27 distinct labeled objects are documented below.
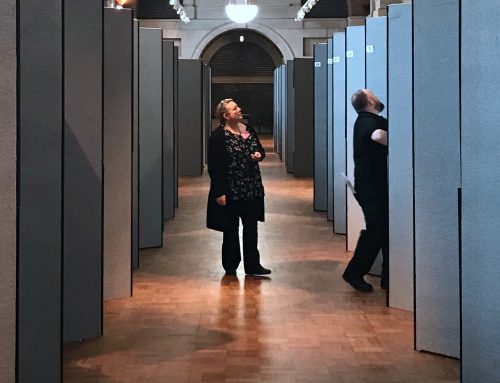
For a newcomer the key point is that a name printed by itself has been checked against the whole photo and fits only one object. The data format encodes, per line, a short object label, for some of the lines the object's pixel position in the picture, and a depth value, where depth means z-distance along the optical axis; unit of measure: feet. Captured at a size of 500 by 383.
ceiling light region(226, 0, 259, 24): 87.56
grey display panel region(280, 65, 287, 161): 70.04
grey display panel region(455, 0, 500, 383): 13.99
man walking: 22.84
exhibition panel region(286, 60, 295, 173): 63.41
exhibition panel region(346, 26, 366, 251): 29.68
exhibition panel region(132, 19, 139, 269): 27.20
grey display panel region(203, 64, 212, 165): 70.74
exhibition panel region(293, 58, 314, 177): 59.82
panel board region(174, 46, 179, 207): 42.70
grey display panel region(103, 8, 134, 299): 22.18
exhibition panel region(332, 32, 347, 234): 34.35
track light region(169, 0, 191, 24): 92.83
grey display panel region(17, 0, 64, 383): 13.84
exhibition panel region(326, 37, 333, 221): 37.83
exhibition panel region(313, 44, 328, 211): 42.86
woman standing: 24.99
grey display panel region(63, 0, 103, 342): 18.51
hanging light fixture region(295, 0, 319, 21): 93.42
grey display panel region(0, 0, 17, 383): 10.53
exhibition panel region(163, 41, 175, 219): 37.01
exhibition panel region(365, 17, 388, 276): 26.61
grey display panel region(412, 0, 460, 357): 16.88
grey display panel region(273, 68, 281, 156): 83.27
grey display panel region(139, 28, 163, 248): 31.14
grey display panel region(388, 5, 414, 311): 21.18
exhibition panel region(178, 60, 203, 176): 62.59
